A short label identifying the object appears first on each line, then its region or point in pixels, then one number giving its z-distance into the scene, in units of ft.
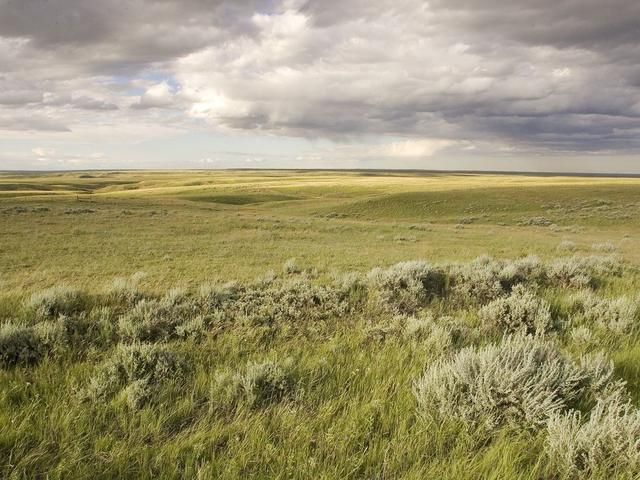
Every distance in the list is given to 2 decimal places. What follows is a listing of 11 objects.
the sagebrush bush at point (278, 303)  19.40
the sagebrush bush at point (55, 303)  20.11
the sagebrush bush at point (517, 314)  18.34
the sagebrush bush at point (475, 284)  24.94
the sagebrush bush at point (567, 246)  69.07
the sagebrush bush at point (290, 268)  42.49
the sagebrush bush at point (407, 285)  22.54
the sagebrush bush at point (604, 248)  69.73
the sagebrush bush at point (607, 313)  18.47
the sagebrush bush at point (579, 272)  28.94
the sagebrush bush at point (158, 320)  16.98
